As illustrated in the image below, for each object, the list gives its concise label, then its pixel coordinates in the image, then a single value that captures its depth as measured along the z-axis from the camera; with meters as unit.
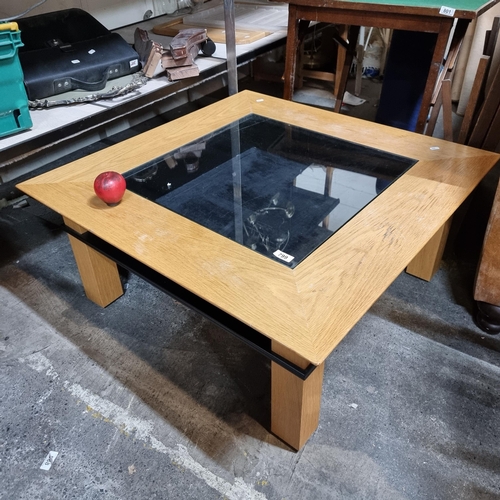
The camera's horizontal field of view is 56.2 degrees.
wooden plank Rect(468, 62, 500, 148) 1.96
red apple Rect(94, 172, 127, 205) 1.25
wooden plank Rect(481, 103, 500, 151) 1.94
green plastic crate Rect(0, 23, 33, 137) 1.39
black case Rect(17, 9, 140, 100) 1.76
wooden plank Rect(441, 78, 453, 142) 2.01
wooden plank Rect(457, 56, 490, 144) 1.80
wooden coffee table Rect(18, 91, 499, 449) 1.00
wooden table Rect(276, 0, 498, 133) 1.81
